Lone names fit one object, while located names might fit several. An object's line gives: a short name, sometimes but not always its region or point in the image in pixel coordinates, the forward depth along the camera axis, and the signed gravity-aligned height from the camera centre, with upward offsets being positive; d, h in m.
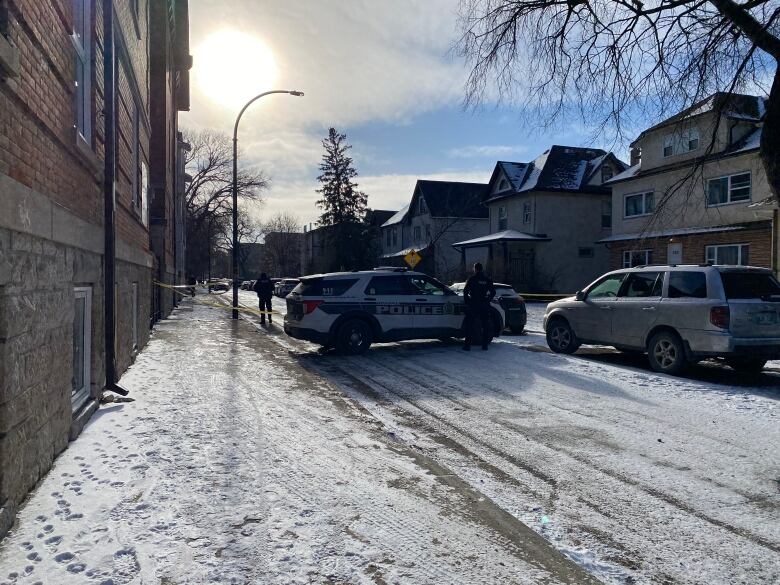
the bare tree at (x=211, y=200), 52.84 +7.64
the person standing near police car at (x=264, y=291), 20.28 -0.29
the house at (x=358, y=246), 57.81 +3.91
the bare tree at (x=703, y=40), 6.69 +3.63
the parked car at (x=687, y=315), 8.72 -0.39
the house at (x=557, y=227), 34.62 +3.71
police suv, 11.62 -0.50
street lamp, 22.80 +3.76
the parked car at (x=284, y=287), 41.84 -0.29
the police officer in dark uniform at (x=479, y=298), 12.03 -0.24
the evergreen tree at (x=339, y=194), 59.94 +9.33
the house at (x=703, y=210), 22.30 +3.52
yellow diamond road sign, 22.58 +1.05
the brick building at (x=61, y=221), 3.67 +0.50
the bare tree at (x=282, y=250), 101.94 +5.98
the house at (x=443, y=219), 46.12 +5.42
